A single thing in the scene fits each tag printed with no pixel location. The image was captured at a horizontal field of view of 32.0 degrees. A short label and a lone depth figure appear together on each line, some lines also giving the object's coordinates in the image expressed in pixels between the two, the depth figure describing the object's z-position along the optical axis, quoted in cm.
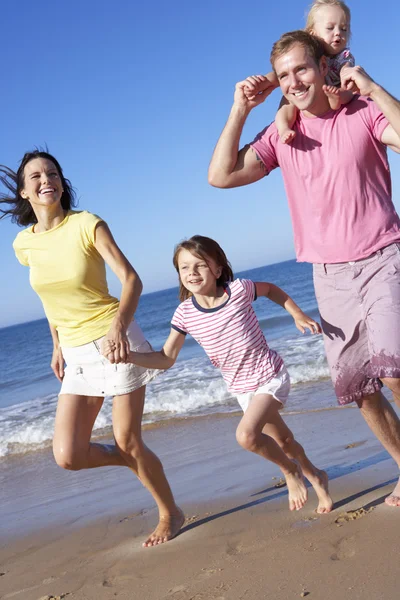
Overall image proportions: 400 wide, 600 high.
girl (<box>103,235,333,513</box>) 389
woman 391
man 328
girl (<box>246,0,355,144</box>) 335
